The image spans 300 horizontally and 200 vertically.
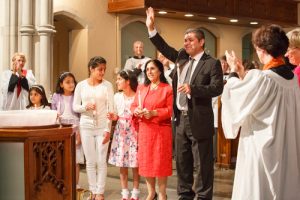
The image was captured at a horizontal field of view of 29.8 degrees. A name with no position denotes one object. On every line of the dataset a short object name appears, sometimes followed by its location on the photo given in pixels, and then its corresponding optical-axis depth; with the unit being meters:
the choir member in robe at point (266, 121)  3.34
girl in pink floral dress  5.58
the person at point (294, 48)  3.74
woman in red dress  5.04
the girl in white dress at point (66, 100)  5.91
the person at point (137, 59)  9.27
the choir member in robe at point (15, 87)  7.00
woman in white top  5.56
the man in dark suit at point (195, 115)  4.65
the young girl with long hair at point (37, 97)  5.92
